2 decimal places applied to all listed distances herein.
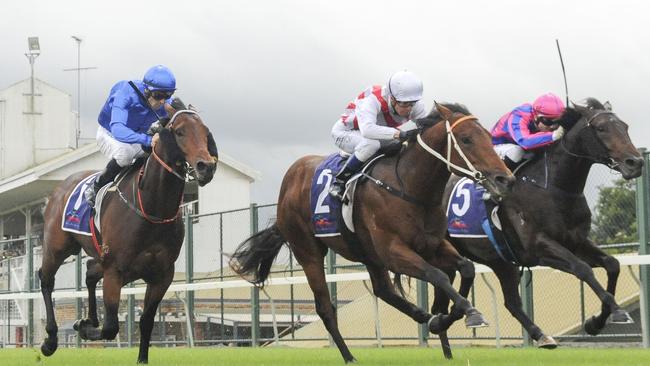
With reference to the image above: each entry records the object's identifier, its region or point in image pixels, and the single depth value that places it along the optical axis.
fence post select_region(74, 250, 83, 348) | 19.10
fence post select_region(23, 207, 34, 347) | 20.22
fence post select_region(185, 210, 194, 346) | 17.09
